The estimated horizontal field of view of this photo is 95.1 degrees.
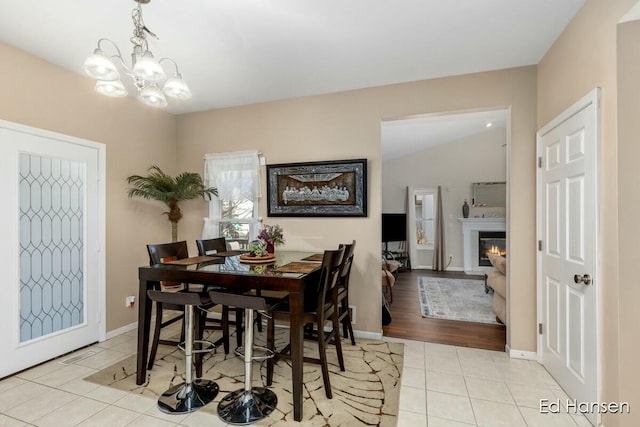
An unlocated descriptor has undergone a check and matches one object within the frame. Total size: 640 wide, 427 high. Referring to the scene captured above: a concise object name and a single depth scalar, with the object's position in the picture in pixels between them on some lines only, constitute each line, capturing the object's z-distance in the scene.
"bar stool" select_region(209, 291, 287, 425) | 1.82
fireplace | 6.80
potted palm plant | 3.44
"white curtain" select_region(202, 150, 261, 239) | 3.67
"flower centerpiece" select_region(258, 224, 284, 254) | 2.70
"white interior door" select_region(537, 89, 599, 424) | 1.85
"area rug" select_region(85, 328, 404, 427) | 1.93
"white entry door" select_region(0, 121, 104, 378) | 2.42
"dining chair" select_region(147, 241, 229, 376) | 2.45
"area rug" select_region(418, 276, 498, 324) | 3.92
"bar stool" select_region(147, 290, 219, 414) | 1.95
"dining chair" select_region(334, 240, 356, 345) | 2.66
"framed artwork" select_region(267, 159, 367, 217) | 3.23
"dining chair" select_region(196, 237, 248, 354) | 2.81
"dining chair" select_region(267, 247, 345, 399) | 2.09
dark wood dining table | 1.90
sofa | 3.38
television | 6.92
